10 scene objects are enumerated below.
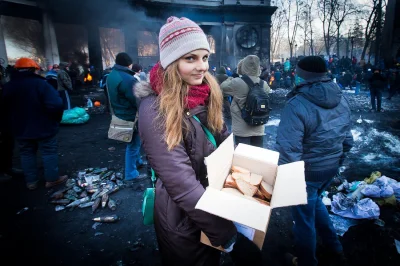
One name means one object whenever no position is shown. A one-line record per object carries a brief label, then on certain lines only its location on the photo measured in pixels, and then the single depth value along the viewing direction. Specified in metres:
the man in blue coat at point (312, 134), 2.05
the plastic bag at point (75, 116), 8.30
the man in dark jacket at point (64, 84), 7.93
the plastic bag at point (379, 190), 3.39
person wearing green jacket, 3.94
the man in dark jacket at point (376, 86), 9.19
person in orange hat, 3.76
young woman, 1.21
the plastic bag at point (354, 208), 3.15
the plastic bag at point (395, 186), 3.49
